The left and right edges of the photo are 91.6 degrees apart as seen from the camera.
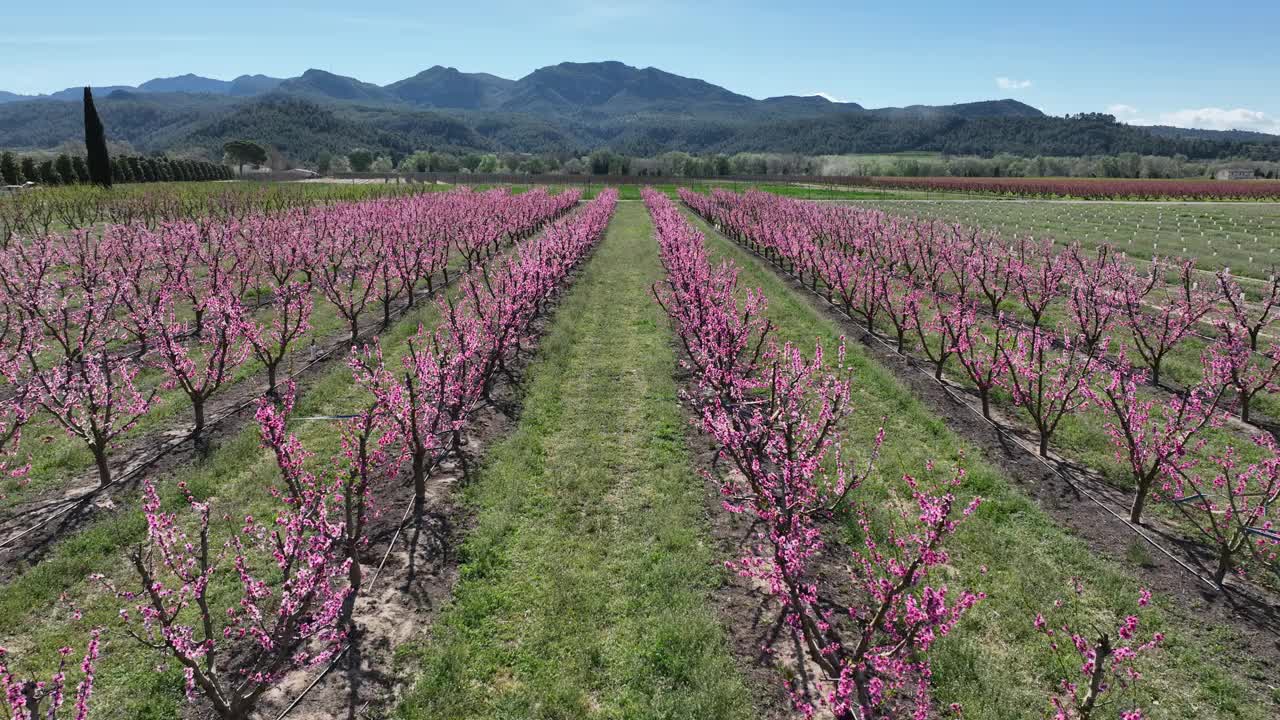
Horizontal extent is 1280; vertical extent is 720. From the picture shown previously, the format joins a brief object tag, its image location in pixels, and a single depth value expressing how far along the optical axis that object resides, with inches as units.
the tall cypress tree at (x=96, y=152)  1881.2
